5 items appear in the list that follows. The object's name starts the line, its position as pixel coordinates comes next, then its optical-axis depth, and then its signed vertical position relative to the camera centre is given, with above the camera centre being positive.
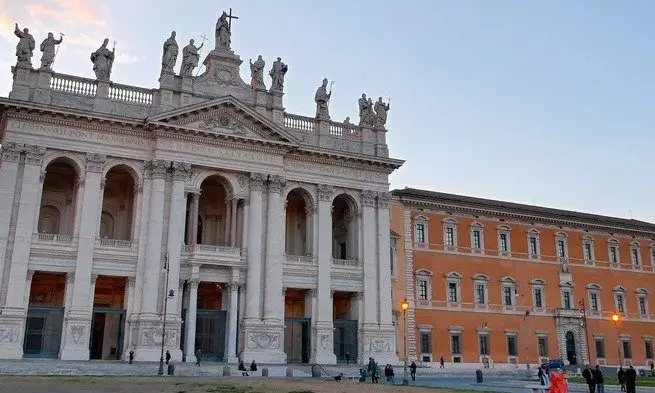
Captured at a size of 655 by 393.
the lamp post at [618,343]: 52.52 +1.93
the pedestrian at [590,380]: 23.75 -0.36
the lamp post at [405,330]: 43.39 +2.34
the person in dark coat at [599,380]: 23.95 -0.36
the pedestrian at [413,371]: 33.78 -0.14
